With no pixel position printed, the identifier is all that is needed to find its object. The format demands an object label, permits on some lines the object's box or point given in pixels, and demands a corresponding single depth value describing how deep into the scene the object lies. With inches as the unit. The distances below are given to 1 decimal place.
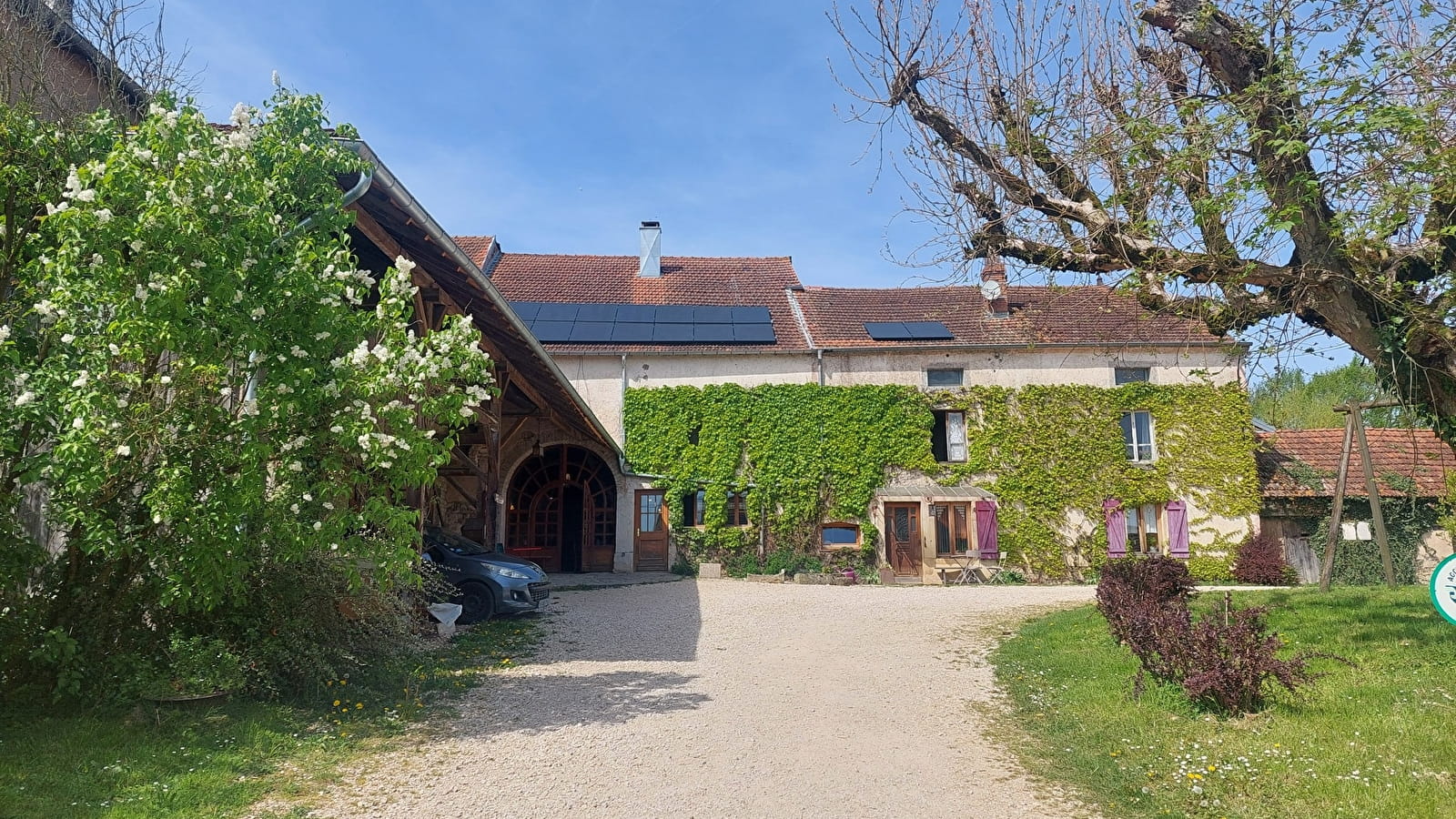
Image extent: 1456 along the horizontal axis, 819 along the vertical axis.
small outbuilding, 758.5
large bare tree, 216.8
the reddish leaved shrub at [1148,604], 252.8
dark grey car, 422.3
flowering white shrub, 191.2
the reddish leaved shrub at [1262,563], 757.9
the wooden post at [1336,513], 483.8
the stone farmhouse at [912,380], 776.3
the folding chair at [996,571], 760.3
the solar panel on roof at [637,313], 841.5
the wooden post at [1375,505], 517.0
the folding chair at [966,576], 749.9
